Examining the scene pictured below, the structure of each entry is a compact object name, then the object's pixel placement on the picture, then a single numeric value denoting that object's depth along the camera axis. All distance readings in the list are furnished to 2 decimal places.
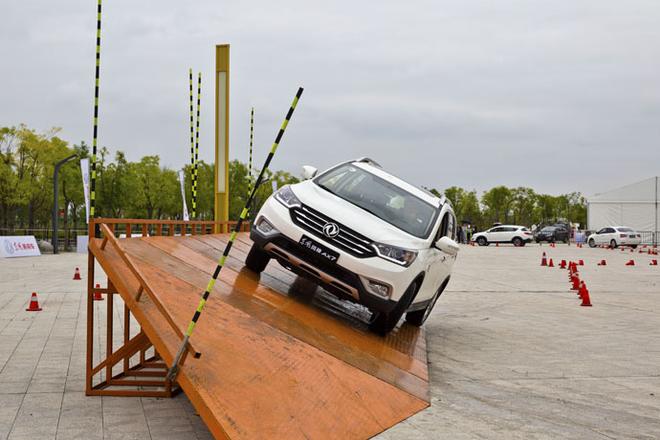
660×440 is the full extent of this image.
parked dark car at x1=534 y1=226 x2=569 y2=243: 69.25
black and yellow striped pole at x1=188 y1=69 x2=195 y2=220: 12.13
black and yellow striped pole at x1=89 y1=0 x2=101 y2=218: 7.02
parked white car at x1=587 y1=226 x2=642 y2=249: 52.19
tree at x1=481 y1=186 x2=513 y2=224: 106.19
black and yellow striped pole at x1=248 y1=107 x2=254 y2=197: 15.10
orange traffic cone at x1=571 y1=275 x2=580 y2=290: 19.45
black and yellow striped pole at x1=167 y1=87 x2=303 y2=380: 5.15
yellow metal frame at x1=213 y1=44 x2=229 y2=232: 17.91
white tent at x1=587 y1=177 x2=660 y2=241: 65.25
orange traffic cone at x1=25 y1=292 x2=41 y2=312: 13.84
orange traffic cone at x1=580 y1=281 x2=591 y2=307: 15.78
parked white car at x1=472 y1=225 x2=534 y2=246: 59.78
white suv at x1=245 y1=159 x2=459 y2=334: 7.90
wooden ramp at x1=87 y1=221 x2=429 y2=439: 5.05
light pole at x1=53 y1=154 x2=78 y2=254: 41.12
